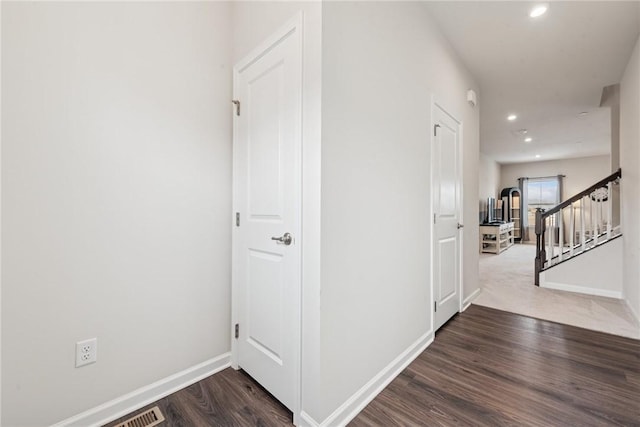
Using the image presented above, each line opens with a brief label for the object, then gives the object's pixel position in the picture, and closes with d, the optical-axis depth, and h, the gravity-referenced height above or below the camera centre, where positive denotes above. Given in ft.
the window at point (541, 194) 27.37 +2.44
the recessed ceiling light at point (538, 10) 6.97 +5.52
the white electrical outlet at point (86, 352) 4.17 -2.20
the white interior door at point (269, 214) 4.49 +0.02
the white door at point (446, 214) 7.43 +0.06
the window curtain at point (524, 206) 28.94 +1.16
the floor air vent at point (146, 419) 4.32 -3.41
